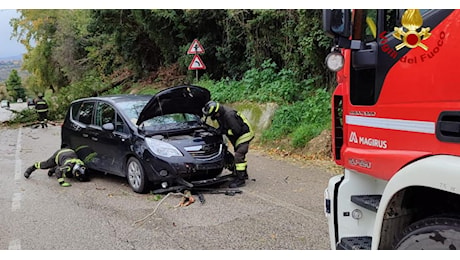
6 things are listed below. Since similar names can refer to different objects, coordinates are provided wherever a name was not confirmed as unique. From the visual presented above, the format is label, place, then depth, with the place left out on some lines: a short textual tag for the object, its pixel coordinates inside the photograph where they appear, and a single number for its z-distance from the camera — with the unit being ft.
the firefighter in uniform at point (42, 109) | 60.80
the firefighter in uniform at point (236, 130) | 22.57
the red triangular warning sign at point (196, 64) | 44.47
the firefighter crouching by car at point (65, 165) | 24.75
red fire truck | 7.30
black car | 20.94
